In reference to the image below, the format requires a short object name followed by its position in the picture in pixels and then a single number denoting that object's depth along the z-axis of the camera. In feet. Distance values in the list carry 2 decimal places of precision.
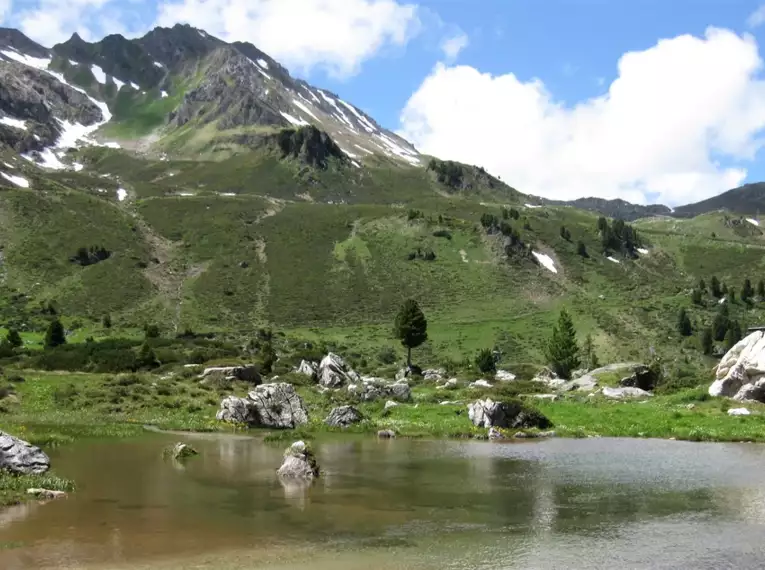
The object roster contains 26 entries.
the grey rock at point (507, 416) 131.54
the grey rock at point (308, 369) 221.05
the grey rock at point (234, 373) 181.41
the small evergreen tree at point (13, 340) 257.14
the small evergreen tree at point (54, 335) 271.28
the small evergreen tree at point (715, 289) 555.28
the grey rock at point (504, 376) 239.97
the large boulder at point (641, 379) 204.64
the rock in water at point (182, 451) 92.02
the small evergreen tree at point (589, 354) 348.06
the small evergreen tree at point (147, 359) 211.82
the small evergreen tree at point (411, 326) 295.07
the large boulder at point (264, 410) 135.64
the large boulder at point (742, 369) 152.15
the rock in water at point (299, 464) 79.15
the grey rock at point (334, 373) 210.59
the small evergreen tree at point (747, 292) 543.27
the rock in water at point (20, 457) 71.87
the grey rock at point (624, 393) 181.00
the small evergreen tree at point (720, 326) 428.97
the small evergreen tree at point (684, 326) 440.04
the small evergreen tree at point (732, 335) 391.04
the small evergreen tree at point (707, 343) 399.44
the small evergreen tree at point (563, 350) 303.27
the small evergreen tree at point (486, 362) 286.05
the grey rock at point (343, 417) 135.13
